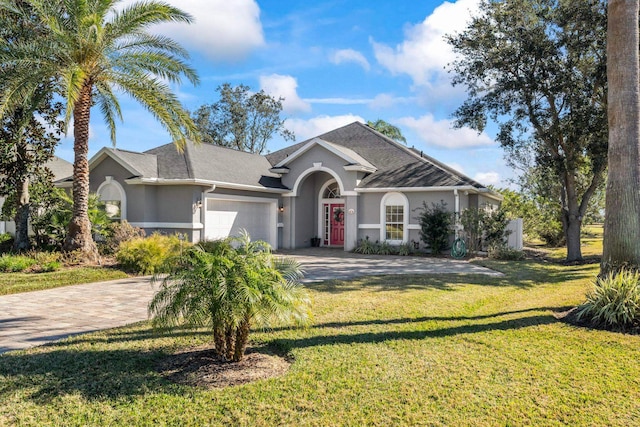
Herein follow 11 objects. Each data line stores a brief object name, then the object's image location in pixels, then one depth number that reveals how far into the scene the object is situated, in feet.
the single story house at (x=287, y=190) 60.70
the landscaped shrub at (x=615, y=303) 23.85
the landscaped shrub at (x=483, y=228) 62.08
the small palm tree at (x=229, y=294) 16.37
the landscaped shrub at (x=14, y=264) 41.29
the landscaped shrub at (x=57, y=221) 51.83
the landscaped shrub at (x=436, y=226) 63.05
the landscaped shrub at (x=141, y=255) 43.55
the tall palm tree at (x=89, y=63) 41.57
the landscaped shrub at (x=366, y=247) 67.15
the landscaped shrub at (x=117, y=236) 49.70
